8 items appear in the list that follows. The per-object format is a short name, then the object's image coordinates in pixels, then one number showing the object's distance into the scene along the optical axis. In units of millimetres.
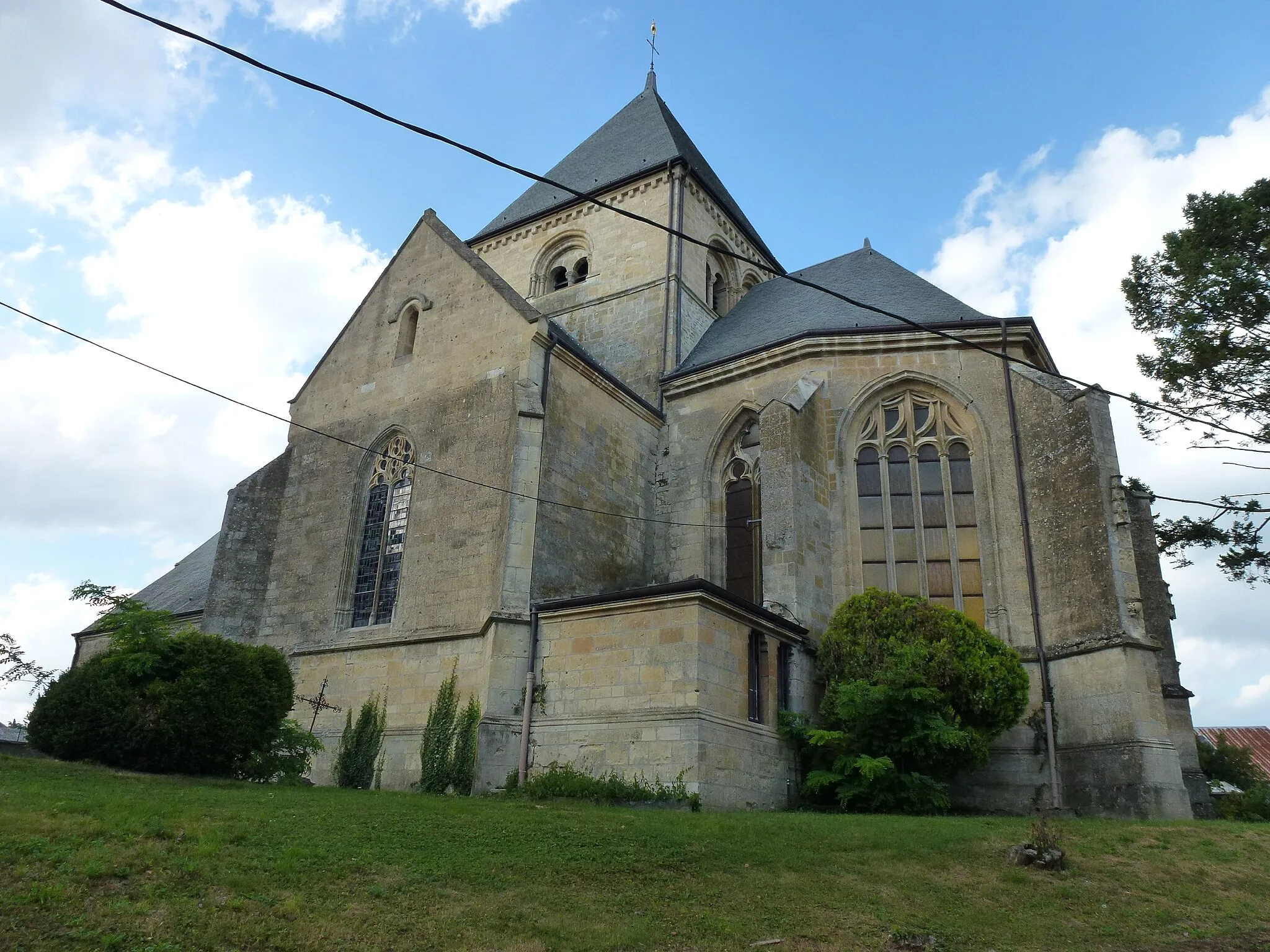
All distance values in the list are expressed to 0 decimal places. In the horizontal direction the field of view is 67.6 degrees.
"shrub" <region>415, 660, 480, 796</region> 13500
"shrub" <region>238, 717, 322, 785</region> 12555
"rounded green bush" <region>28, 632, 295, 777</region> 11664
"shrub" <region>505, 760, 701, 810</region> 11734
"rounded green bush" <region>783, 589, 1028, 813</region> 12633
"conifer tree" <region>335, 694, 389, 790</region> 14844
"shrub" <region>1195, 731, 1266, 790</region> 25953
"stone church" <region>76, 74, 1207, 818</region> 13320
